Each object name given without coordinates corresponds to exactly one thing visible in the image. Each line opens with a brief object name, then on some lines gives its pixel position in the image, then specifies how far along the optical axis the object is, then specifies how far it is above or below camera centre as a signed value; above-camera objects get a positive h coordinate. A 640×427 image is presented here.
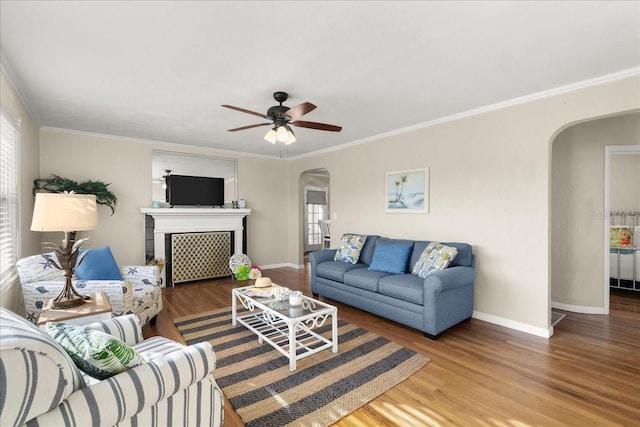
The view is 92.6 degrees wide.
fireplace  5.14 -0.44
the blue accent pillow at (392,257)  3.70 -0.58
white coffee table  2.51 -1.14
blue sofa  2.97 -0.87
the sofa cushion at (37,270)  2.65 -0.52
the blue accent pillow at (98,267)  2.98 -0.55
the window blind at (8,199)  2.76 +0.13
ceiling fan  2.94 +0.91
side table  2.00 -0.68
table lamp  2.07 -0.06
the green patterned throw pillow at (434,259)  3.26 -0.53
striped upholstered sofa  0.89 -0.67
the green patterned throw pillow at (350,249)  4.32 -0.54
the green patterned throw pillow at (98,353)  1.22 -0.57
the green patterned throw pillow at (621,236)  4.73 -0.41
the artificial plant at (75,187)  4.18 +0.36
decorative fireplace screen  5.25 -0.79
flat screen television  5.35 +0.38
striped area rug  1.96 -1.27
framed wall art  4.17 +0.28
